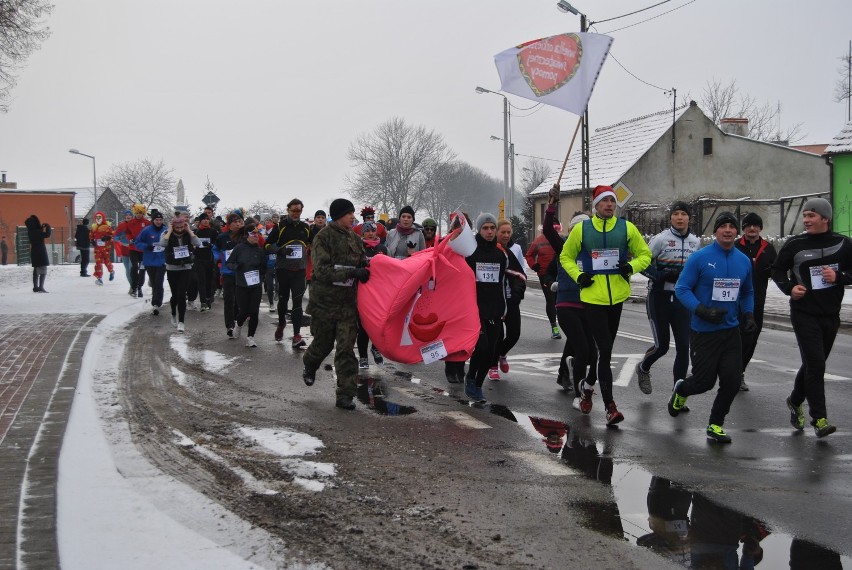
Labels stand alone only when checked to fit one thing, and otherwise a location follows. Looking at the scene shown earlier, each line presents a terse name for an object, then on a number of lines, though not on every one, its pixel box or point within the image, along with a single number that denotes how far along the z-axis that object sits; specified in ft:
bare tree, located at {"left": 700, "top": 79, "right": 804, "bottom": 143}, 232.32
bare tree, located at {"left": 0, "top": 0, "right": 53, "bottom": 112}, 56.85
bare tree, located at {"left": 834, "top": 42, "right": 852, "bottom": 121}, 193.07
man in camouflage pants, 26.73
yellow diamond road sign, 78.48
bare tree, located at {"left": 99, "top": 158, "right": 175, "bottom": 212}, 269.23
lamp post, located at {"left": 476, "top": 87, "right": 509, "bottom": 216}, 139.44
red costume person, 74.90
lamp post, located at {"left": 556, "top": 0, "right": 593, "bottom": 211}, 78.89
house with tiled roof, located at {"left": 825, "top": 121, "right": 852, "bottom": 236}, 95.12
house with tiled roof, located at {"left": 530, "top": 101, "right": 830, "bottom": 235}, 145.28
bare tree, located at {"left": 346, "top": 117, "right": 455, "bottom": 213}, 288.71
